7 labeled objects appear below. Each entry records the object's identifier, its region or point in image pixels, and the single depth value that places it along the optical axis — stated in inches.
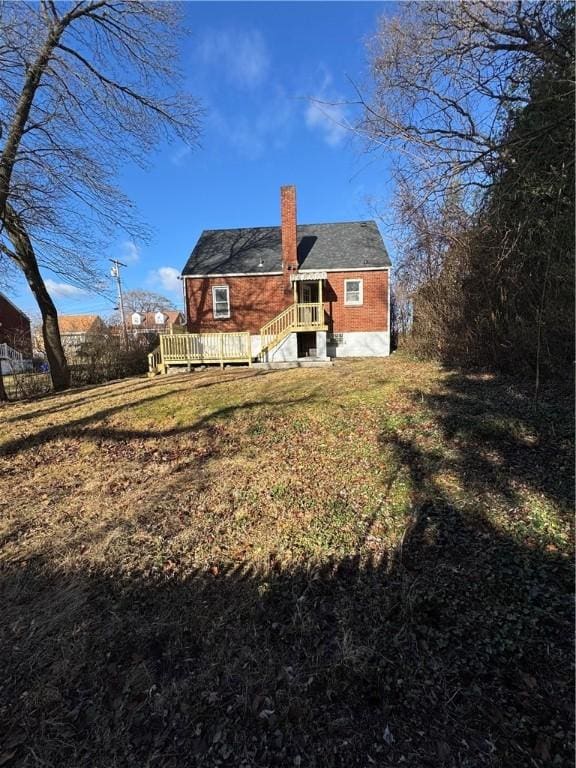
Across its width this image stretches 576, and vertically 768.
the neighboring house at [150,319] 1286.4
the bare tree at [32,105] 346.9
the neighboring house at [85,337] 575.8
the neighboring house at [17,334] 563.3
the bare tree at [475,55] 176.6
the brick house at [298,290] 655.1
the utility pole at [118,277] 1091.3
